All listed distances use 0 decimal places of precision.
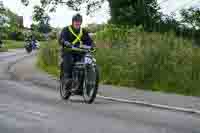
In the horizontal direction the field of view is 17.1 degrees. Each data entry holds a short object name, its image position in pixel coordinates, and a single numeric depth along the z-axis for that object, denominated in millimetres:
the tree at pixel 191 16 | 33878
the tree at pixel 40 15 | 37219
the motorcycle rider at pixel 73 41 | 13758
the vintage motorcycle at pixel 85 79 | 13375
